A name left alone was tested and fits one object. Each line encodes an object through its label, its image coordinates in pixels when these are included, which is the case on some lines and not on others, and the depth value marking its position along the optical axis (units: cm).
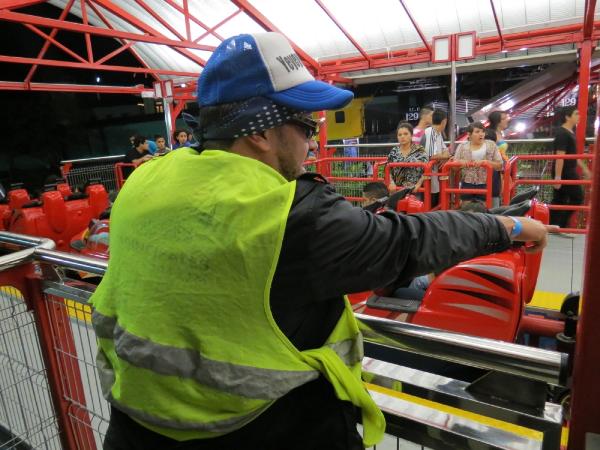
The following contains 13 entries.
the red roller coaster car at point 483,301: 249
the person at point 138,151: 902
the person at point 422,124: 605
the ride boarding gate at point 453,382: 97
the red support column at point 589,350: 74
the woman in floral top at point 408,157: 572
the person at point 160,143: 941
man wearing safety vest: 82
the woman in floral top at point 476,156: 549
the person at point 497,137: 562
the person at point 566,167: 590
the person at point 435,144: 589
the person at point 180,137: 811
